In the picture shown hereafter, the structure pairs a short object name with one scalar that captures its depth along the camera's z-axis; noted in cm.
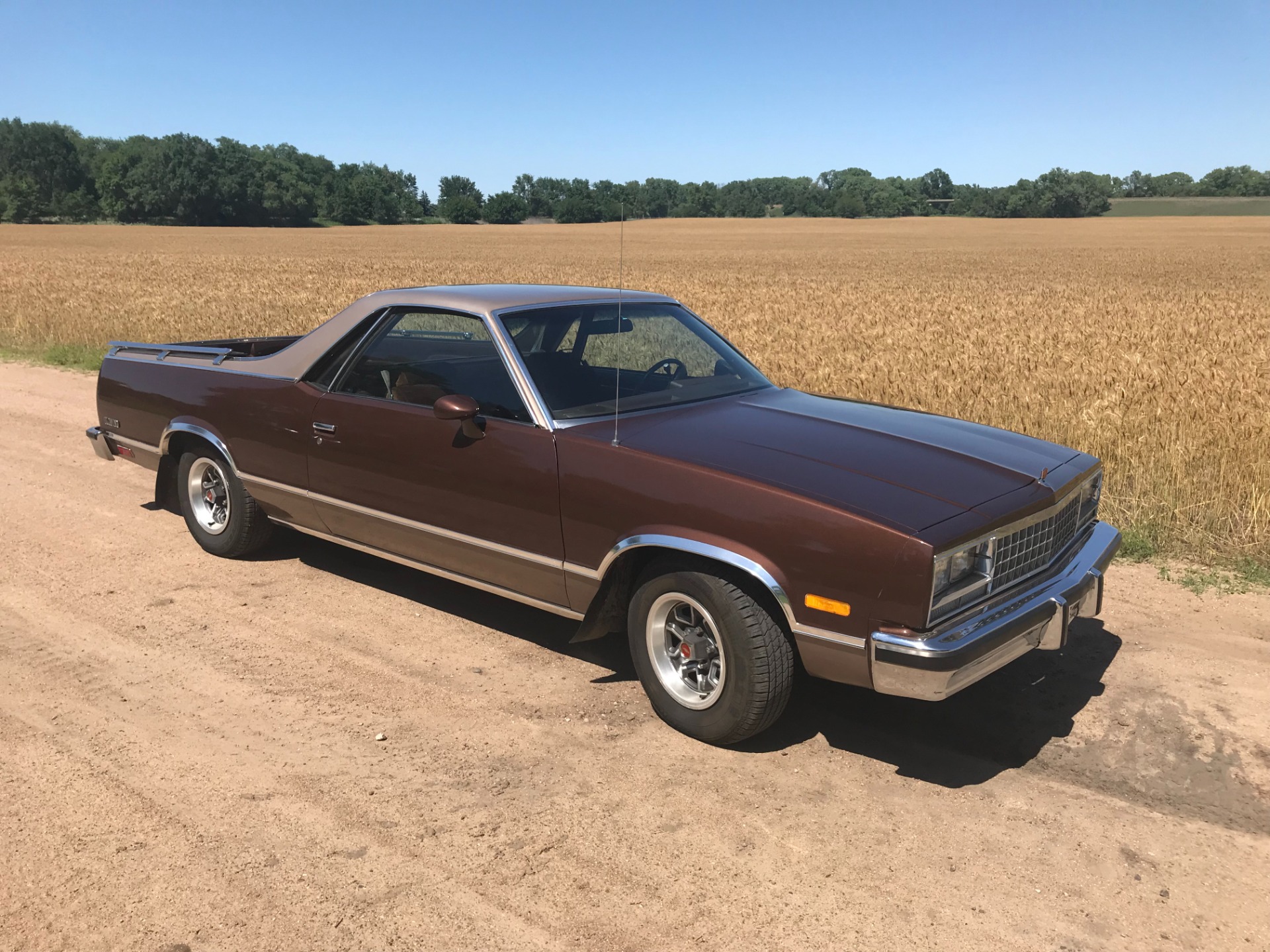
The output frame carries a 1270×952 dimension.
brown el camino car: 307
